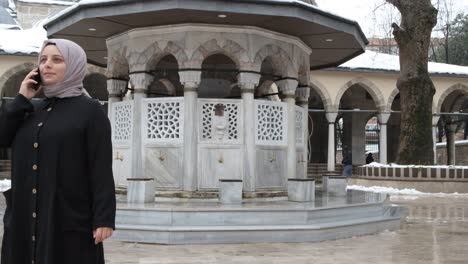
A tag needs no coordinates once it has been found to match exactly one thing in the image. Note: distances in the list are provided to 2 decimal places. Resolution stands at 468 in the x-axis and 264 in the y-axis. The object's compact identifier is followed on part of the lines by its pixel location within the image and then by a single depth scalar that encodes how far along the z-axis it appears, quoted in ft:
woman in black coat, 9.53
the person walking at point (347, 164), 84.28
